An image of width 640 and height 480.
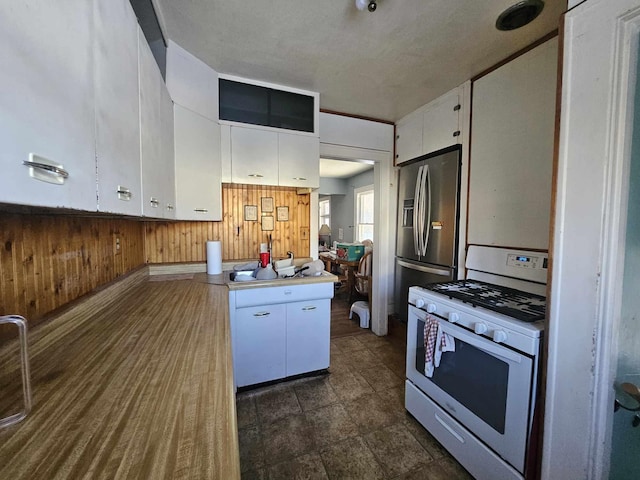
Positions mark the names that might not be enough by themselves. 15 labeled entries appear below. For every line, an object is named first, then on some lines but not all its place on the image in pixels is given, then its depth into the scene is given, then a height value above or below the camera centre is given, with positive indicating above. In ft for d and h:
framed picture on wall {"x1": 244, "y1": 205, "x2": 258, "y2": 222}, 8.20 +0.42
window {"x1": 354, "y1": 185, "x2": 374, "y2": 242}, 18.81 +1.05
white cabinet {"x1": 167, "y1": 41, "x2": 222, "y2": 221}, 5.65 +2.10
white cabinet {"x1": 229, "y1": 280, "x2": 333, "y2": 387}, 6.32 -2.68
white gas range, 3.67 -2.18
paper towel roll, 7.24 -0.87
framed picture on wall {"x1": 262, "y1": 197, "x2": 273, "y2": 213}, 8.36 +0.72
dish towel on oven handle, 4.64 -2.12
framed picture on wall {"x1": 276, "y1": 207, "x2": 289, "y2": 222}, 8.55 +0.41
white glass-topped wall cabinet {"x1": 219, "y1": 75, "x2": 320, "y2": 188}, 6.77 +2.52
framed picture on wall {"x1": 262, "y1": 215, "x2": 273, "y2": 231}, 8.41 +0.14
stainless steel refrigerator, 7.17 +0.17
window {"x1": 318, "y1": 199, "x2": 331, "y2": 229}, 24.40 +1.40
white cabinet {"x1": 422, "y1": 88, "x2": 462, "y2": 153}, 7.13 +3.04
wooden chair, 12.12 -2.25
